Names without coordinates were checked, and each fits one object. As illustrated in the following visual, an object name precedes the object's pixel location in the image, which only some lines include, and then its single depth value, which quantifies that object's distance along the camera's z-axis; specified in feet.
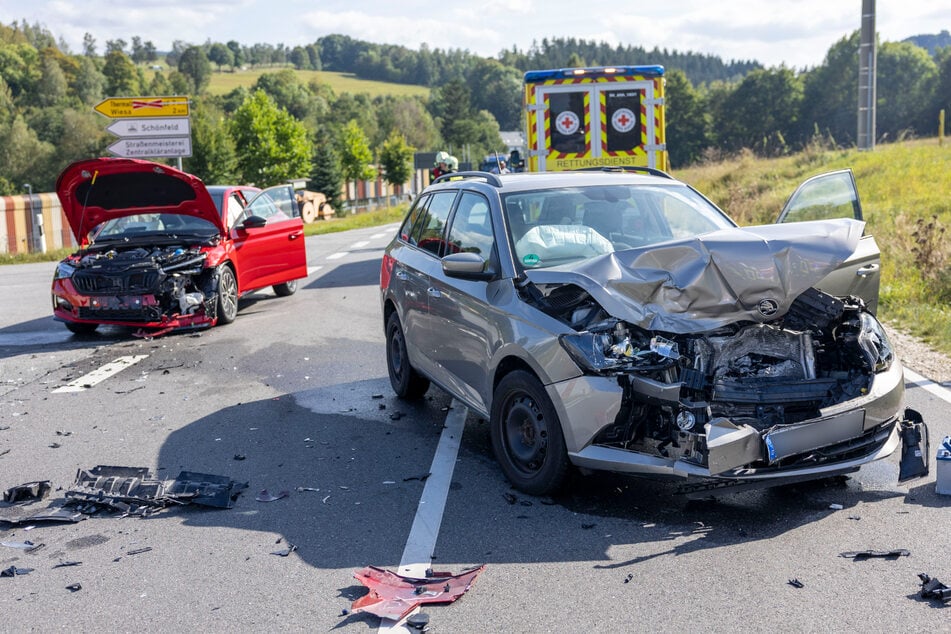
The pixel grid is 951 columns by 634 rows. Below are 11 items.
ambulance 46.85
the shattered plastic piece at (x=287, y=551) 14.86
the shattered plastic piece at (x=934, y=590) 12.34
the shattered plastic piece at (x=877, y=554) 13.91
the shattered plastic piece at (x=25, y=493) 17.88
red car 36.11
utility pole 61.82
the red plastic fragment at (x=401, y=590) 12.73
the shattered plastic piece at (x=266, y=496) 17.65
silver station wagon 15.05
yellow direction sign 67.67
